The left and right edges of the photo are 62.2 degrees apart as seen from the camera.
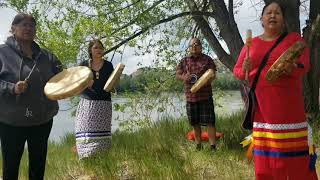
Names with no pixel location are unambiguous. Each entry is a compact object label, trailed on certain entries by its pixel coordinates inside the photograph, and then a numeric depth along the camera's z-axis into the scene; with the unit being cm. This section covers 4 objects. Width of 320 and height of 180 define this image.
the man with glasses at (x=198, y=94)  327
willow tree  405
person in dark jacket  210
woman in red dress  178
